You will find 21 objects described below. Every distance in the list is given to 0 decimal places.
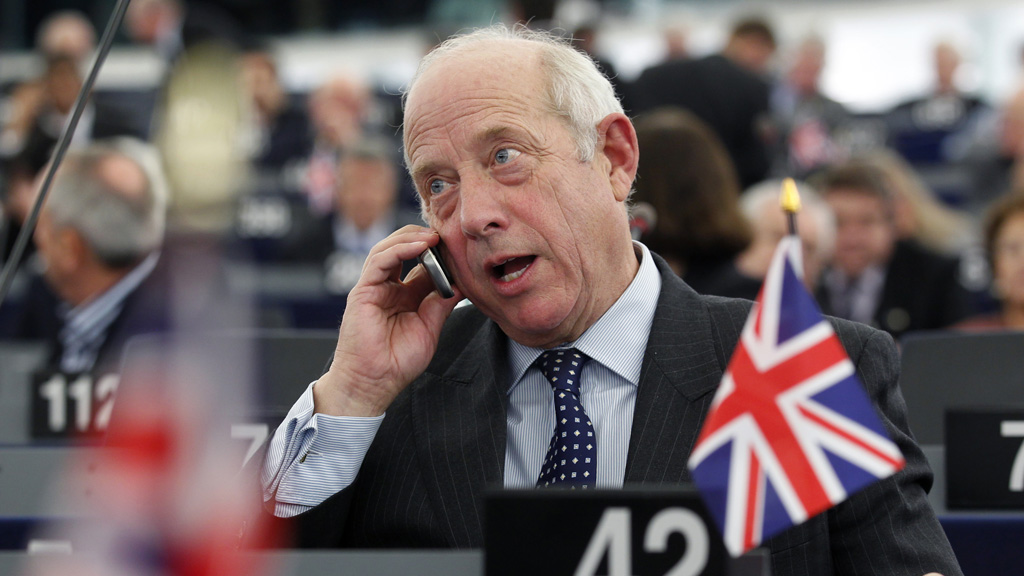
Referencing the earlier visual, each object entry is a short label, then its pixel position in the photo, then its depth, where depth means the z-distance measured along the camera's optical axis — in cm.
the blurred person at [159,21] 1659
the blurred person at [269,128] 1557
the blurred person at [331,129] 1452
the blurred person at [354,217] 1152
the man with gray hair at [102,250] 704
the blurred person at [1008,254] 711
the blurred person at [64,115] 1256
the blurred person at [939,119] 1590
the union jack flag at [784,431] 247
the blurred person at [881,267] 935
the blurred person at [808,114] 1434
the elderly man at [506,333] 359
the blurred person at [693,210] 677
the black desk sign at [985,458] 375
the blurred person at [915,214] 997
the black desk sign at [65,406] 526
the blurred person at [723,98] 1003
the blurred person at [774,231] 735
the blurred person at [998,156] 1180
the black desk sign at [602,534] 247
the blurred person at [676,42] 1573
